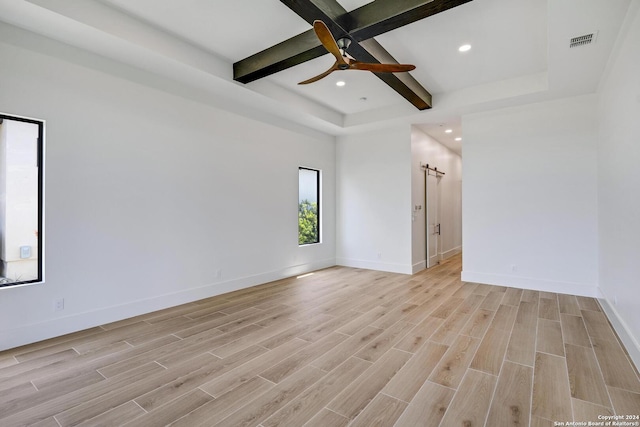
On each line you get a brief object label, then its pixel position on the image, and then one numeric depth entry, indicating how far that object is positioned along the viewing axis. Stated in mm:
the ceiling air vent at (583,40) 3035
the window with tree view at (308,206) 6266
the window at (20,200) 2939
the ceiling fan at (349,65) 2914
